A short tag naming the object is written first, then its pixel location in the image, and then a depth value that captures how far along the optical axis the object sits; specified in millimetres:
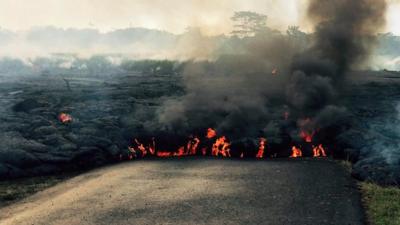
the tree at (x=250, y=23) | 118375
